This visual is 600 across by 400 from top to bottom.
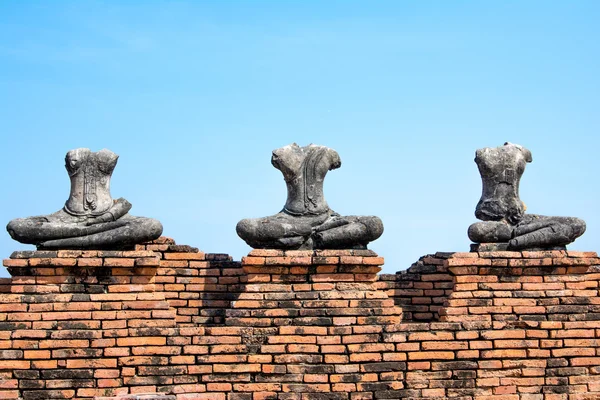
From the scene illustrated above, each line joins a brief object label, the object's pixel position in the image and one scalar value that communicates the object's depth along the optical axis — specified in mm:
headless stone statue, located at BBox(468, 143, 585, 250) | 11789
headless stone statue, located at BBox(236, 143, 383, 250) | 11438
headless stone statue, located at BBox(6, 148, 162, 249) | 11344
